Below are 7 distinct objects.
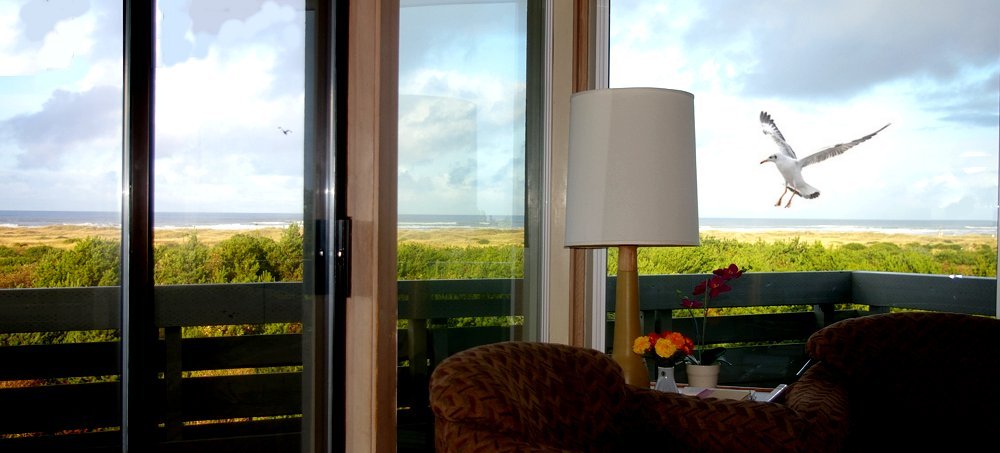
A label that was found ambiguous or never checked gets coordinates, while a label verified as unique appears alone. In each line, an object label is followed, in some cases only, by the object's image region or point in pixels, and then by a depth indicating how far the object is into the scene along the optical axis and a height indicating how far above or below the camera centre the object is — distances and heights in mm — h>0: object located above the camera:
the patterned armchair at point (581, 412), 1705 -420
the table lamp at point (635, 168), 2264 +153
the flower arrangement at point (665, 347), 2354 -326
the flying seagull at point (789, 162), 3688 +275
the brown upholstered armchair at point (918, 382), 2541 -453
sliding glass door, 1833 +1
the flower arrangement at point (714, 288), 2623 -185
